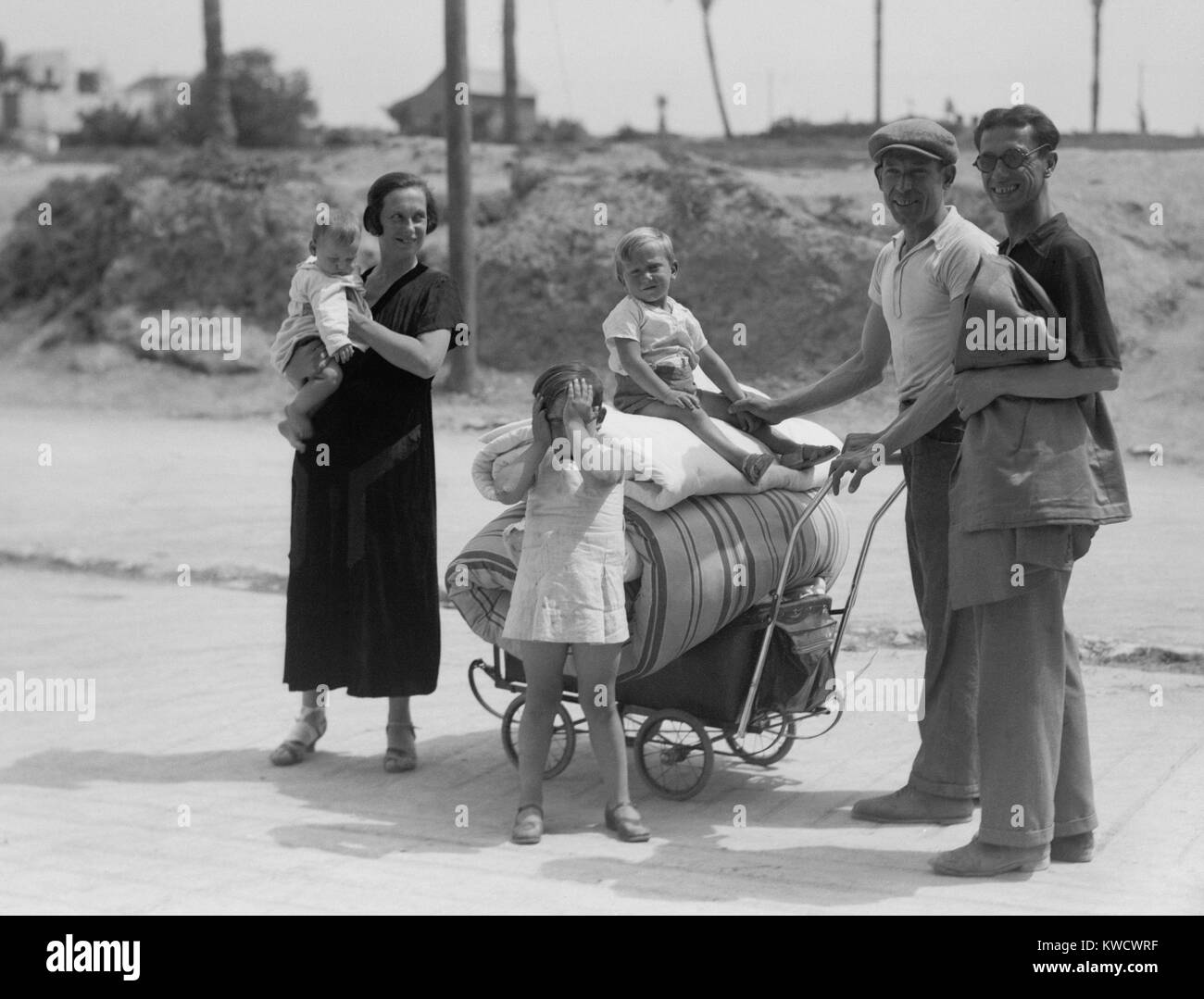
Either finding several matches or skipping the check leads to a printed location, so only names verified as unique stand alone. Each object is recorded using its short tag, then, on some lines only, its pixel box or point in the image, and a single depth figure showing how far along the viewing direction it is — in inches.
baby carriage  218.5
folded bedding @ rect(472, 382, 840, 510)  213.0
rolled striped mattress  210.8
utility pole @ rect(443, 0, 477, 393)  776.3
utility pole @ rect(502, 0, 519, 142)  1292.4
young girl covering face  202.2
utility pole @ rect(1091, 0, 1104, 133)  1558.6
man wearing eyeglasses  183.3
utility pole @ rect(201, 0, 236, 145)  1218.6
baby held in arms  224.5
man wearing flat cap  201.3
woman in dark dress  237.8
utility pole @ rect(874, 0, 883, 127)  1615.4
